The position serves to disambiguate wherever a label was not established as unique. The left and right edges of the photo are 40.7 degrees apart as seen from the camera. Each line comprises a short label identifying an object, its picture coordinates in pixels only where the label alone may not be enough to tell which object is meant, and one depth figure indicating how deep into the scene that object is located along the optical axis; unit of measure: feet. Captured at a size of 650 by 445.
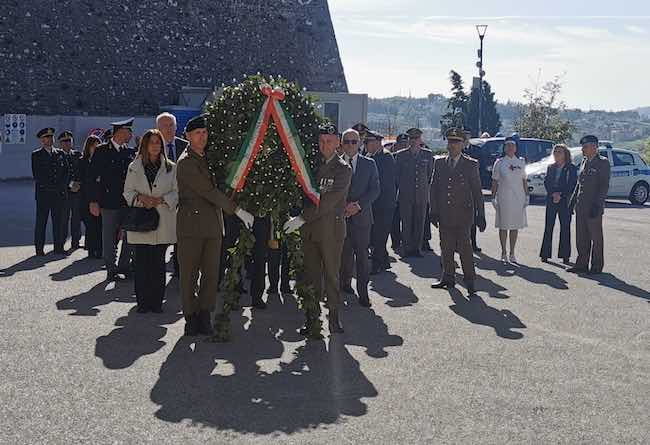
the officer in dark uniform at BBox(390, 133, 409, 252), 47.11
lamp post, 117.08
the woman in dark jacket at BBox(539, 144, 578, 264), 43.65
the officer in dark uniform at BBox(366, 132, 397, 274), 38.73
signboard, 89.35
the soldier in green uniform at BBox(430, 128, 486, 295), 34.24
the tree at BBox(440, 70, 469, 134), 180.96
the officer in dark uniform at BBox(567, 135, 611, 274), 40.11
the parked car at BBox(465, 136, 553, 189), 85.40
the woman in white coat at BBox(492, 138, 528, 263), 43.16
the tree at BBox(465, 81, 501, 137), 170.18
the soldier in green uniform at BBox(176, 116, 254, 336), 25.05
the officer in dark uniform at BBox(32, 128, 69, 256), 42.04
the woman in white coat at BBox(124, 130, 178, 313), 28.63
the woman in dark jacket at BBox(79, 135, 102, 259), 39.45
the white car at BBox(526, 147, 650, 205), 86.22
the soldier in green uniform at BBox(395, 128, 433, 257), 44.73
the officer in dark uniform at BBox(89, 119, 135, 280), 33.53
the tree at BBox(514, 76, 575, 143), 138.82
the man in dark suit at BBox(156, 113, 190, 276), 31.55
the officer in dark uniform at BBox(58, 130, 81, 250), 43.50
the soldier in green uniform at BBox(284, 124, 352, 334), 26.05
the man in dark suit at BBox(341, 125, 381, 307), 31.12
